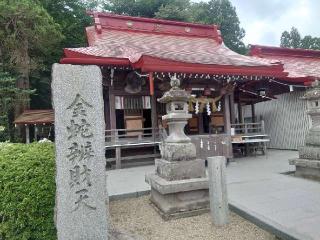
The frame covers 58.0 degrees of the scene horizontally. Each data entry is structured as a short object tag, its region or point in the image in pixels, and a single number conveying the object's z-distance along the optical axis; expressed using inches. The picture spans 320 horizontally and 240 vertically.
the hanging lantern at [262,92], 577.0
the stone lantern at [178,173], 215.3
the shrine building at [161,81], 428.8
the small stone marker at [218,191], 192.1
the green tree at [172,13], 1008.2
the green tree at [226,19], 1352.1
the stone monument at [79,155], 153.6
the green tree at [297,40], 1722.2
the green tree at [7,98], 576.1
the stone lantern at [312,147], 306.3
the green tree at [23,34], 568.7
